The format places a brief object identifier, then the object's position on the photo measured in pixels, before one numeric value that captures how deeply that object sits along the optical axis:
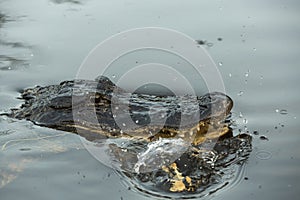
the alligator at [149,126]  6.80
